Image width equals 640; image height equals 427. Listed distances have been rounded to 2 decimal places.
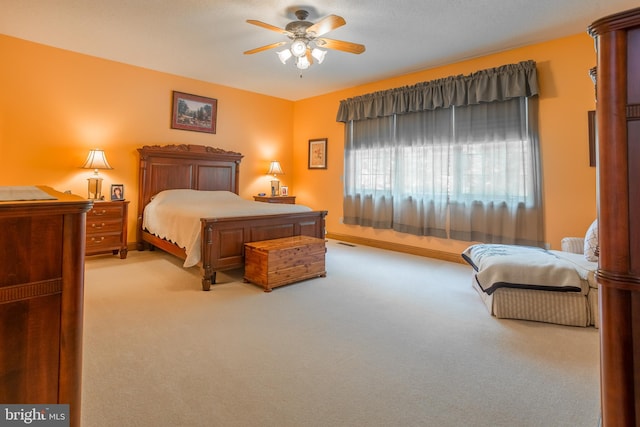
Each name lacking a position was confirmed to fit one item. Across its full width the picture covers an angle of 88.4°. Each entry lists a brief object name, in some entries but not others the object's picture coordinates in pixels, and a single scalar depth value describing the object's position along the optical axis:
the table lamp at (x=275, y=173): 6.19
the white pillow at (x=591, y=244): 2.58
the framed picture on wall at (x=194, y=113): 5.18
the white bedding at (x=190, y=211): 3.34
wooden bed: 3.29
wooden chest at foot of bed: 3.18
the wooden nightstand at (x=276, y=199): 5.93
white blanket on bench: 2.43
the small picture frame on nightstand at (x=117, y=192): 4.58
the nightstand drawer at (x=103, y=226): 4.11
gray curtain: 3.86
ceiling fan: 3.16
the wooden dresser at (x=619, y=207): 0.88
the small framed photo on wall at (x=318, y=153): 6.22
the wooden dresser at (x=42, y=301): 0.91
